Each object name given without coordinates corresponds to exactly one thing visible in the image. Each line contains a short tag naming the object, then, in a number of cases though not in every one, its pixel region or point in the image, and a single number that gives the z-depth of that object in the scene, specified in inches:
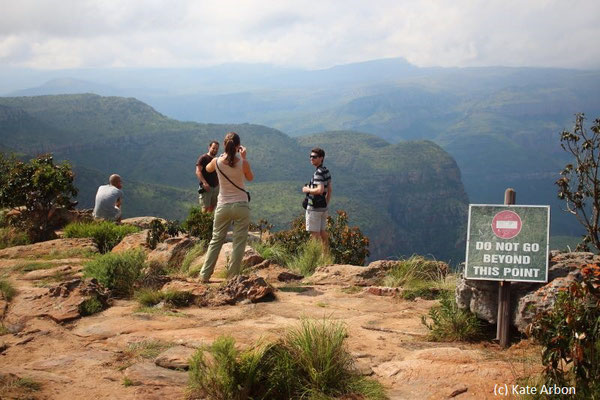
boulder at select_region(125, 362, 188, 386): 178.9
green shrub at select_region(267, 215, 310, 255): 454.3
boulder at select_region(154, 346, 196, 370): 189.8
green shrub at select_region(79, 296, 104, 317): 261.4
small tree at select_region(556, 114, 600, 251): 512.7
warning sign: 219.9
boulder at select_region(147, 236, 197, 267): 360.8
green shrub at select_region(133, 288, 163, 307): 273.6
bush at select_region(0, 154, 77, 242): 518.9
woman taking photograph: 305.6
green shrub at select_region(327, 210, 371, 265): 477.4
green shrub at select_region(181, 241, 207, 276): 347.0
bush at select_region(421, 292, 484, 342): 225.8
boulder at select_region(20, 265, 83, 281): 328.2
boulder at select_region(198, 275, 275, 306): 275.3
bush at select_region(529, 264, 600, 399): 154.5
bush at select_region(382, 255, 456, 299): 303.7
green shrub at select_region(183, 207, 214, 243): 418.3
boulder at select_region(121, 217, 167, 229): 546.6
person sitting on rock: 508.4
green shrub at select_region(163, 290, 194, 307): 273.0
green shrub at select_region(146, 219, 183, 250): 409.1
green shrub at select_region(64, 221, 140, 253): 446.3
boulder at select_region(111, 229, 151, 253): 405.7
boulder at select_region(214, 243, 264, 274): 352.5
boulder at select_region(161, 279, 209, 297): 283.7
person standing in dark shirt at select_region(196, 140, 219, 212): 428.9
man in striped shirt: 388.8
